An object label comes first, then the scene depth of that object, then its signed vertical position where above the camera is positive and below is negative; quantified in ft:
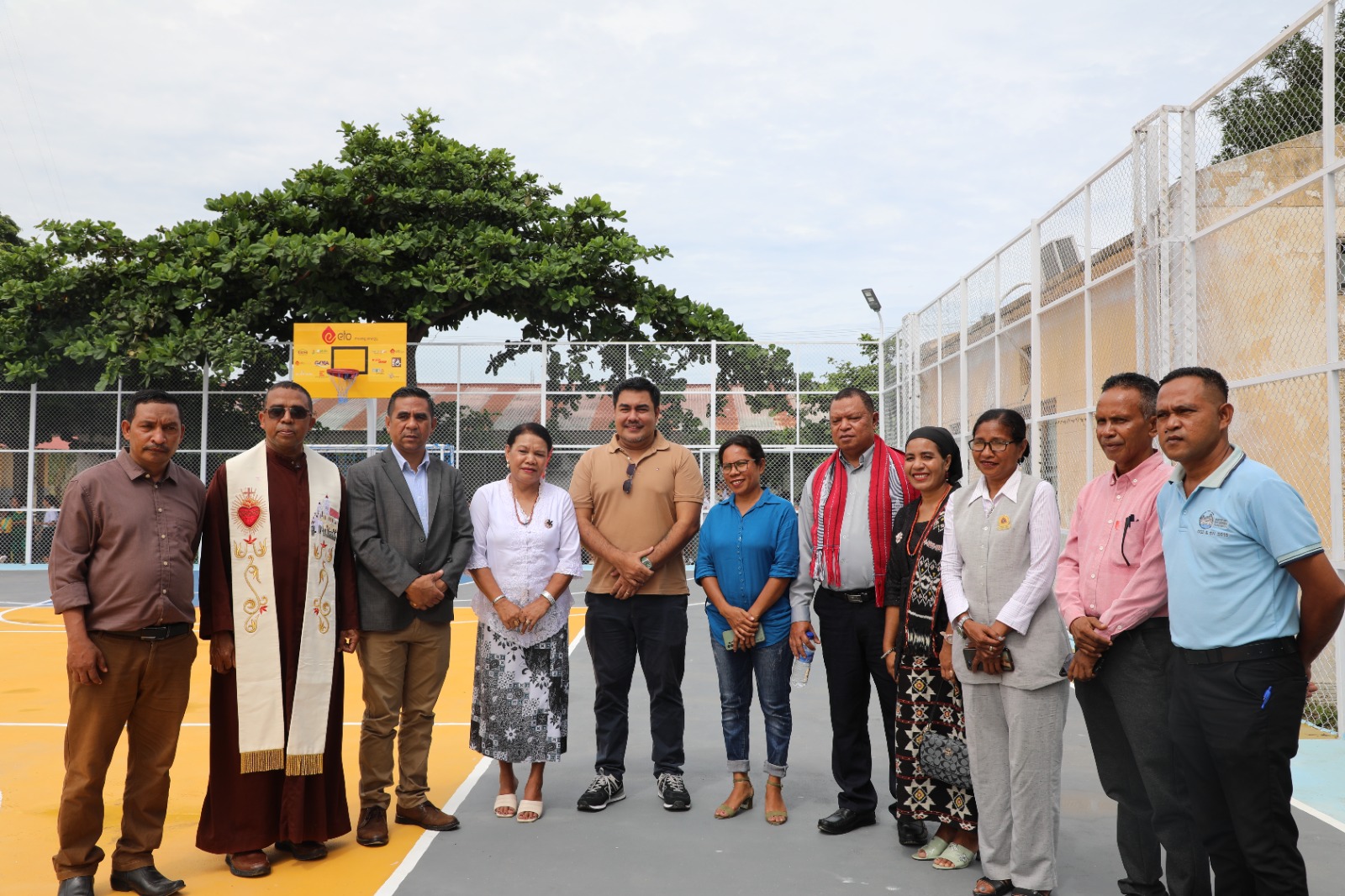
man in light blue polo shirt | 9.83 -1.31
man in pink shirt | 11.32 -1.57
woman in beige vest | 12.39 -1.86
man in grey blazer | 15.08 -1.51
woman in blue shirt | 15.94 -1.71
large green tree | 58.65 +12.60
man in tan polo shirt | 16.70 -1.46
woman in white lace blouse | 16.06 -2.09
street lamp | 65.28 +11.96
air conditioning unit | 29.35 +6.75
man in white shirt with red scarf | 15.14 -1.30
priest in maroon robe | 13.78 -2.60
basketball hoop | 56.29 +6.00
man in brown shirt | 12.66 -1.74
